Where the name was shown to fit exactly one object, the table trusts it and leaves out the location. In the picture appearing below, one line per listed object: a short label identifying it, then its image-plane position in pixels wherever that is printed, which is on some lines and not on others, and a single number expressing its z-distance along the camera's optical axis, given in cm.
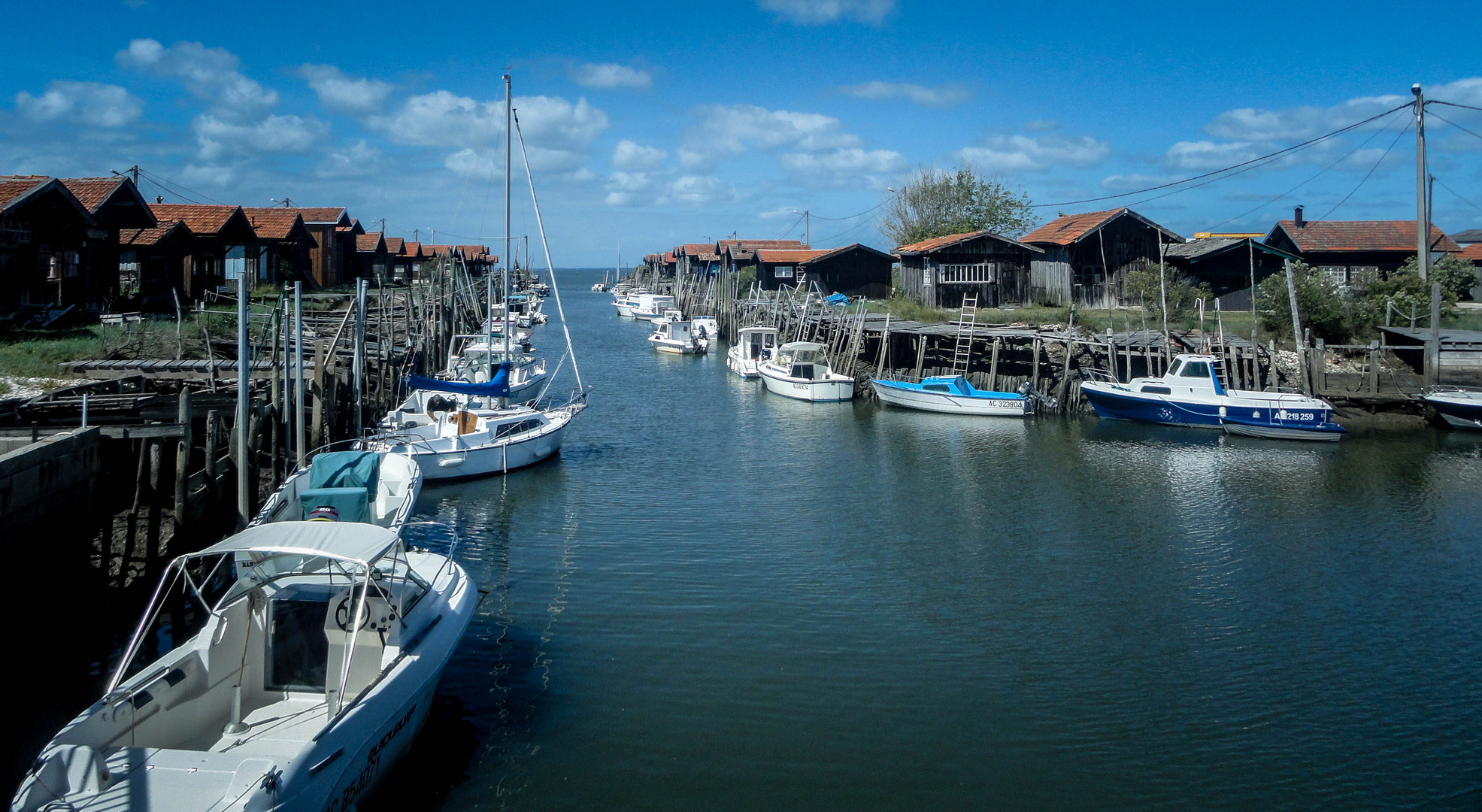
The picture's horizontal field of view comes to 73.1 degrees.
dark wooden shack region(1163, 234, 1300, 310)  4175
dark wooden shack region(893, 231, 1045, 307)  4522
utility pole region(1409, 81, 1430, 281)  3086
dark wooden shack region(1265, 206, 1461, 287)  4212
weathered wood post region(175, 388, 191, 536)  1359
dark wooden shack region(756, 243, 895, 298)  5647
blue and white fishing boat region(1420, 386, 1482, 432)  2864
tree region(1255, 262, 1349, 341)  3394
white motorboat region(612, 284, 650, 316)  8788
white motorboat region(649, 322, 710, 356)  5562
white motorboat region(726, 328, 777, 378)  4448
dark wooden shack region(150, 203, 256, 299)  3572
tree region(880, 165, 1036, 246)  6650
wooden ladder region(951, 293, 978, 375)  3550
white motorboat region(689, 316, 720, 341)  5847
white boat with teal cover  1406
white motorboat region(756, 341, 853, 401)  3638
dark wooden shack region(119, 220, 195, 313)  3183
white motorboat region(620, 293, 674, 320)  8075
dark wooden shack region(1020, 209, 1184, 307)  4388
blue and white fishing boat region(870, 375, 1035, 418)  3247
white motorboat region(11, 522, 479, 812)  735
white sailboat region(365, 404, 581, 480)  2183
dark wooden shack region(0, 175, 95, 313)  2489
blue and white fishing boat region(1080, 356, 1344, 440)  2847
